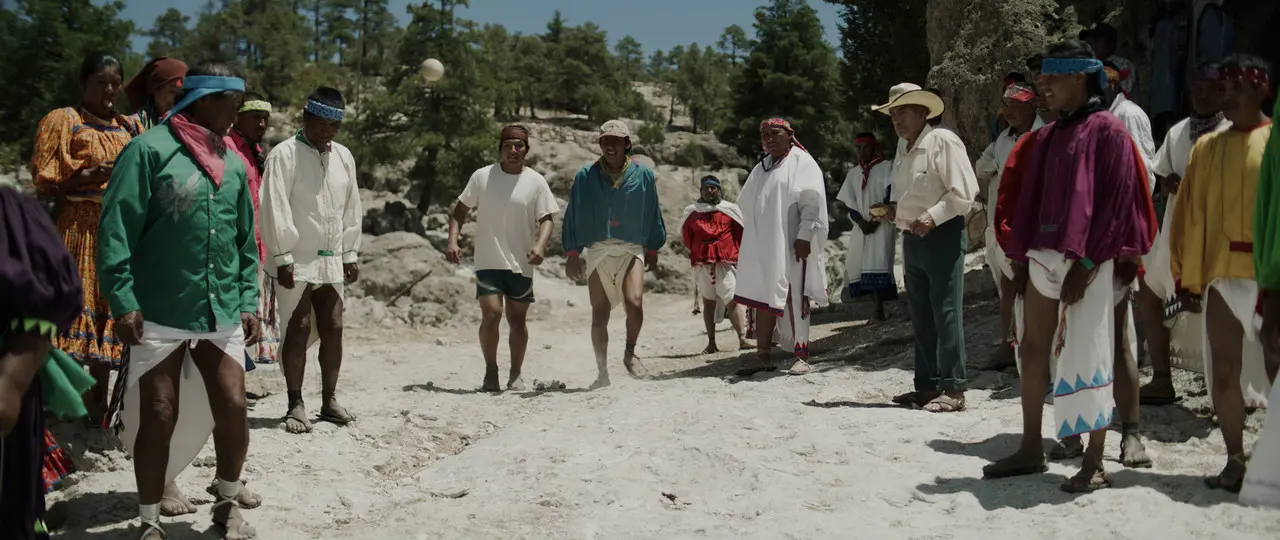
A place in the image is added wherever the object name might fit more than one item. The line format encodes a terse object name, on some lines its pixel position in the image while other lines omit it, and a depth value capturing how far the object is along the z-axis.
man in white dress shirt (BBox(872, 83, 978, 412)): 5.69
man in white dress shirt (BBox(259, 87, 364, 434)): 5.71
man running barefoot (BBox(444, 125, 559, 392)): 7.43
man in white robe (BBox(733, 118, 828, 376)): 7.35
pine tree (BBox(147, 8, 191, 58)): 75.25
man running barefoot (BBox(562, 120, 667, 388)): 7.68
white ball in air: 27.23
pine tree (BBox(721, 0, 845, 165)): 42.84
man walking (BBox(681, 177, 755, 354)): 10.45
